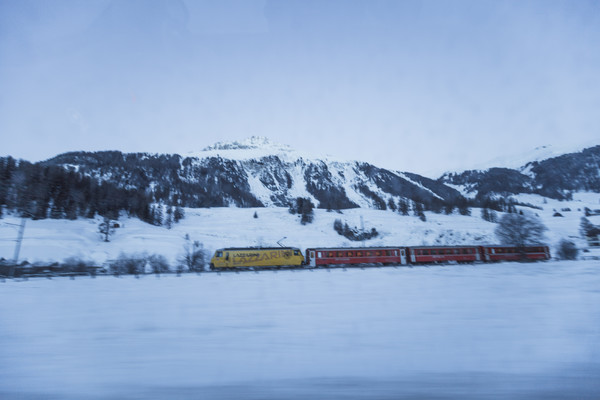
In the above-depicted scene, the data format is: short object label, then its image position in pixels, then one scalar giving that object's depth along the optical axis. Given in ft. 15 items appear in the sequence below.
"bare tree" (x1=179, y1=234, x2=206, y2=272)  124.17
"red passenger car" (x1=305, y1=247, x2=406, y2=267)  106.01
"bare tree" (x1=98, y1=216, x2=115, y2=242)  169.82
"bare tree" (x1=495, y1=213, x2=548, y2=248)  134.92
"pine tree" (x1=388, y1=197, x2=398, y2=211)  347.81
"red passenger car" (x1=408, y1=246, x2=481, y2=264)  108.99
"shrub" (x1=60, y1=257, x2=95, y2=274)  104.17
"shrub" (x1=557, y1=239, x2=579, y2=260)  127.01
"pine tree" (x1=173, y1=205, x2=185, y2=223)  249.75
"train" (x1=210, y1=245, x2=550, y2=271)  103.91
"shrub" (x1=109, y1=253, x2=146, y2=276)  110.07
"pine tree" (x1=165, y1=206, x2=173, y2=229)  230.29
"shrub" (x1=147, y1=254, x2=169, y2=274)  116.76
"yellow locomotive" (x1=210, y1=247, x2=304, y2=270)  102.89
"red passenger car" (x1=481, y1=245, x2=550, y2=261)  114.21
